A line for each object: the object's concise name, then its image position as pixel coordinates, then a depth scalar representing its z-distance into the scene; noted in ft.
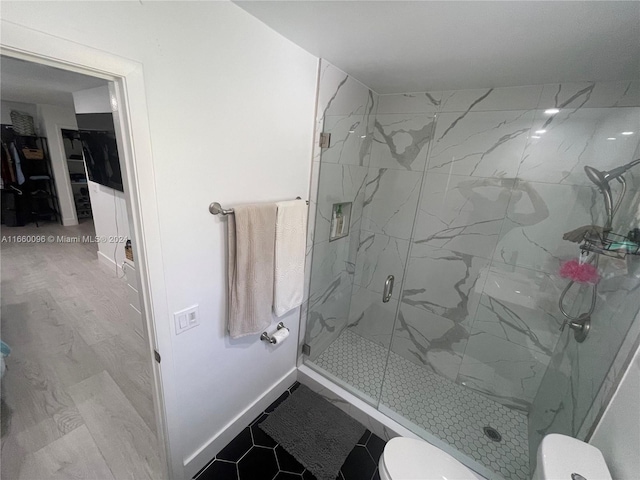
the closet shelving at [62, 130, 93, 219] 16.96
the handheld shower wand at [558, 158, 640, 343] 4.48
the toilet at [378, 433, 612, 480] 2.82
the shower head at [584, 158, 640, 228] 4.47
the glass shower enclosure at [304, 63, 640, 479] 4.65
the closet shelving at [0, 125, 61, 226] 14.65
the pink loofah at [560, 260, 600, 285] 4.78
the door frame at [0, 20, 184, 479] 2.13
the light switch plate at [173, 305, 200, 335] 3.72
